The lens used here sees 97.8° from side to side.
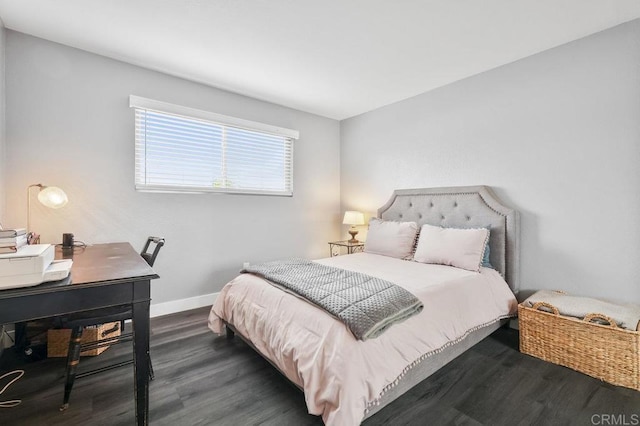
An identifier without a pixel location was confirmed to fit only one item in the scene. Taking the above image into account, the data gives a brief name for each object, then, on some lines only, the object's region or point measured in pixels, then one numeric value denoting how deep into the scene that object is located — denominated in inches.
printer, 39.3
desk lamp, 82.7
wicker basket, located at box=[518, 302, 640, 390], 68.9
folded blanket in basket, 70.3
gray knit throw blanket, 55.9
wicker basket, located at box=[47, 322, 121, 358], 81.7
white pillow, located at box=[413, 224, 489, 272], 96.9
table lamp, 150.1
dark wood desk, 39.8
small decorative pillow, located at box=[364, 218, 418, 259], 119.0
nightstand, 150.5
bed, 51.9
